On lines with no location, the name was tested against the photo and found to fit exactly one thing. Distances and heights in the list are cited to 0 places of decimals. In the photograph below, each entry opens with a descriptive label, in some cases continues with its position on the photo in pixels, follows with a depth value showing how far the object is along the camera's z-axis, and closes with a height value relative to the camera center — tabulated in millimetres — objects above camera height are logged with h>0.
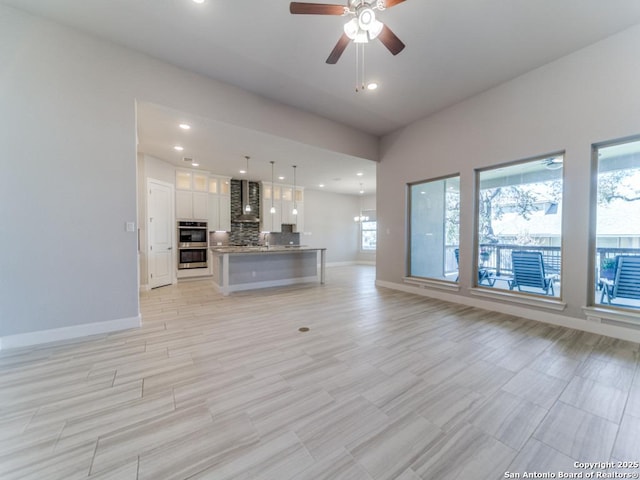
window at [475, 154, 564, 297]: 3658 +103
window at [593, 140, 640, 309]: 3031 +75
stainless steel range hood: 8211 +1361
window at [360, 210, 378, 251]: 11141 +152
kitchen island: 5487 -834
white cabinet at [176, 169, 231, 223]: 6801 +1054
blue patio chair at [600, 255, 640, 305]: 3037 -621
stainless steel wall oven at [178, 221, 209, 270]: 6871 -296
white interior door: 5754 +54
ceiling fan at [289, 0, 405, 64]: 2061 +1837
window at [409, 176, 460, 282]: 4922 +109
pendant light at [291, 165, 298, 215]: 8264 +1478
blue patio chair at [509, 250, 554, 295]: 3756 -635
